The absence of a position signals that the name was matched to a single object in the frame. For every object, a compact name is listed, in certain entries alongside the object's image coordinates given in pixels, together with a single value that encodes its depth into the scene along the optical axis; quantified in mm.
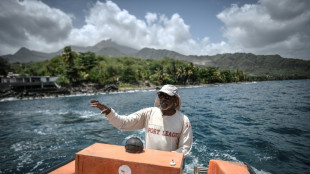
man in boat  2713
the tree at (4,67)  63969
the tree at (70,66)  58091
